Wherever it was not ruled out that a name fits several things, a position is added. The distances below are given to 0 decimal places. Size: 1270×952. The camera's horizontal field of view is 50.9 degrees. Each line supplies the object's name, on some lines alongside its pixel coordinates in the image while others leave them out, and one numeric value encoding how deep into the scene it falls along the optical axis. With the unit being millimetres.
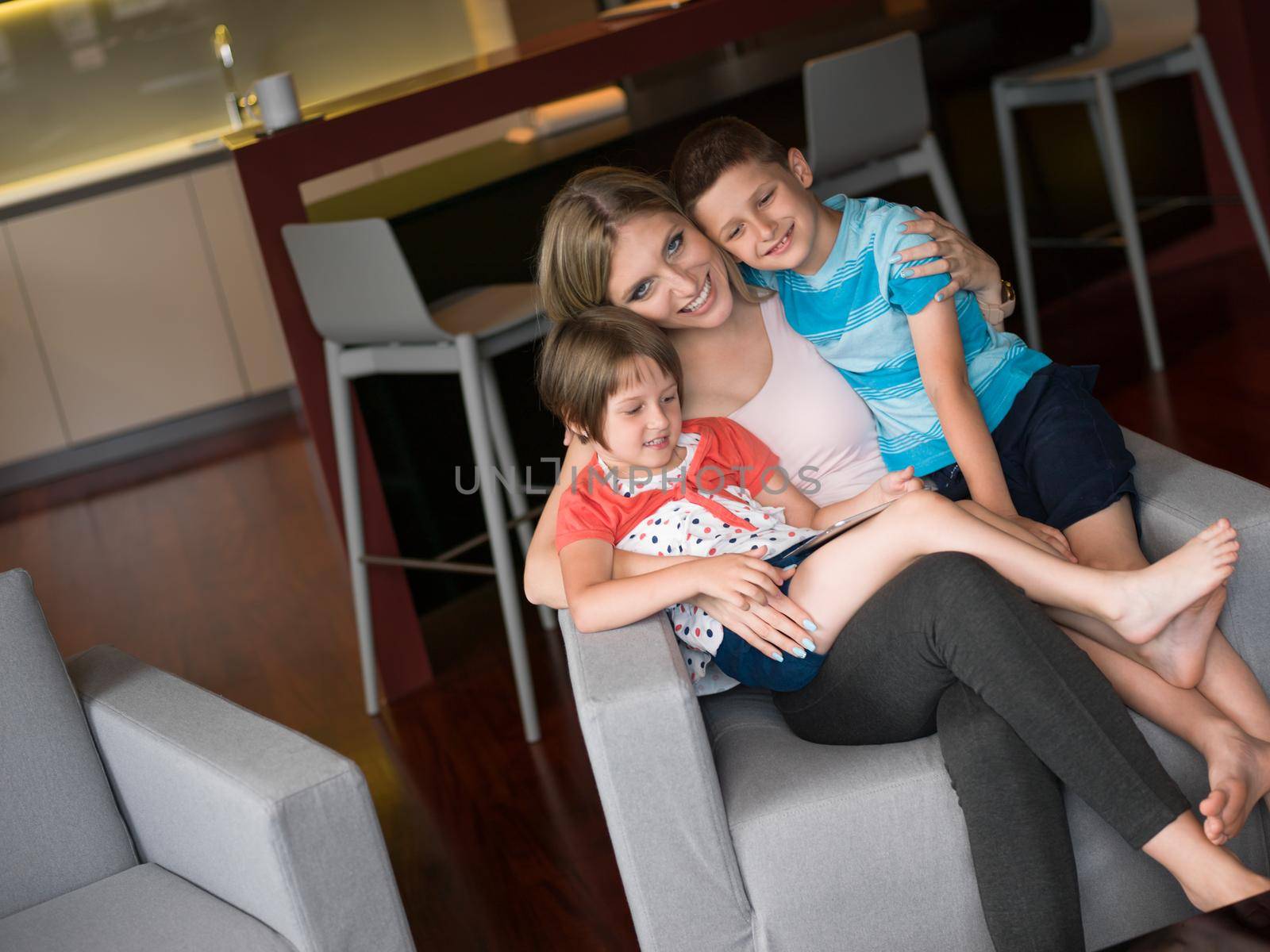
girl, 1403
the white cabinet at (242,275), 4879
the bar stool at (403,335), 2275
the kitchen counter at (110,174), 4750
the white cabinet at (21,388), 4715
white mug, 2545
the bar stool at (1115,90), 3277
